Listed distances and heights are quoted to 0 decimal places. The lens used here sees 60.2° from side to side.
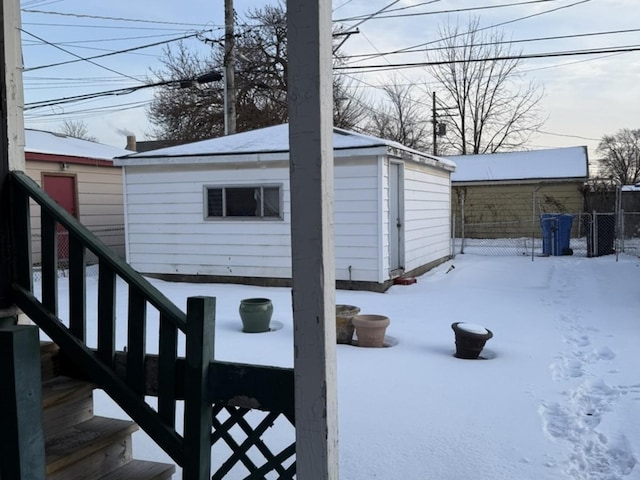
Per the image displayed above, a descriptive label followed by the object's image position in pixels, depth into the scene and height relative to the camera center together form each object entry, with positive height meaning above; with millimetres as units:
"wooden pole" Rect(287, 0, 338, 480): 1925 -51
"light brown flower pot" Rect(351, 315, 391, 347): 6117 -1186
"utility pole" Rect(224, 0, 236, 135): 15352 +4559
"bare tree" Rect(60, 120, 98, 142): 43569 +7857
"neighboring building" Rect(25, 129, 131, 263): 13492 +1244
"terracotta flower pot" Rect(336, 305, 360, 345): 6340 -1196
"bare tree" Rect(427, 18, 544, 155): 33125 +6739
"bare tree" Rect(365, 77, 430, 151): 35656 +6507
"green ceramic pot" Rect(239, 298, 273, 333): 6773 -1115
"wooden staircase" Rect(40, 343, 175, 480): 2547 -1028
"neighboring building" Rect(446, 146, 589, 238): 21016 +1234
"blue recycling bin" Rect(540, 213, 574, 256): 15844 -393
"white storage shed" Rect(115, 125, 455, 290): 9789 +285
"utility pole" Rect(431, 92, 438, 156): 33638 +6153
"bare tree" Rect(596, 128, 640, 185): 41438 +5078
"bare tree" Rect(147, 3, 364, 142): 22203 +5610
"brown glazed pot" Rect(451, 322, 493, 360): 5633 -1214
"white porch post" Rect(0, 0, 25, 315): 2881 +579
